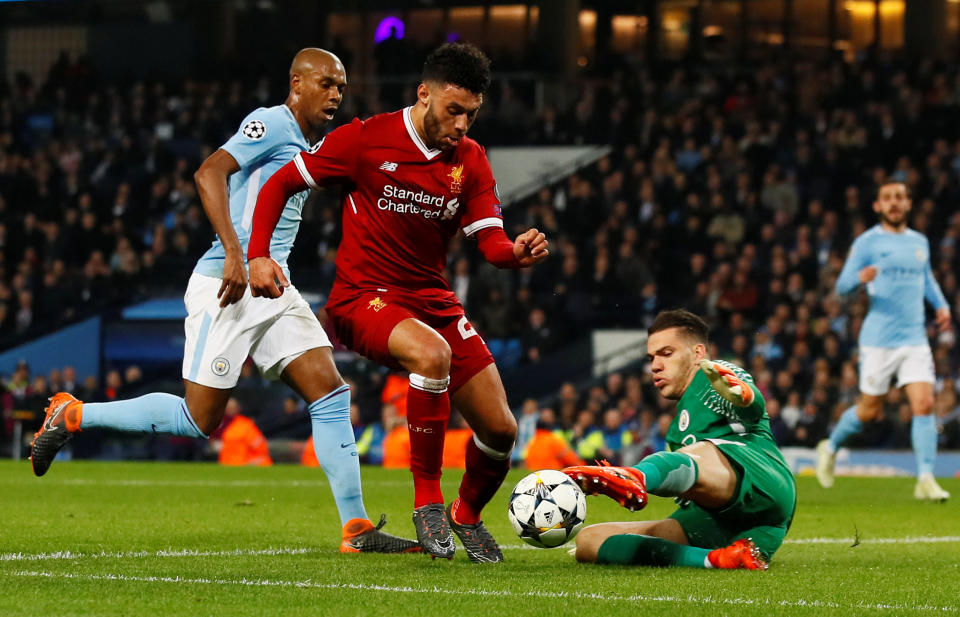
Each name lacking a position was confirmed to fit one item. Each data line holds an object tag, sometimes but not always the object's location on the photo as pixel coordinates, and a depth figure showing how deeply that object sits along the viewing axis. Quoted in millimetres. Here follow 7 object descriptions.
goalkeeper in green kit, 10773
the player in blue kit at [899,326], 21609
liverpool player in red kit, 11711
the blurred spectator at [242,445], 36500
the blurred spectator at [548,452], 32500
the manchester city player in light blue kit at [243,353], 12484
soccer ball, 10352
